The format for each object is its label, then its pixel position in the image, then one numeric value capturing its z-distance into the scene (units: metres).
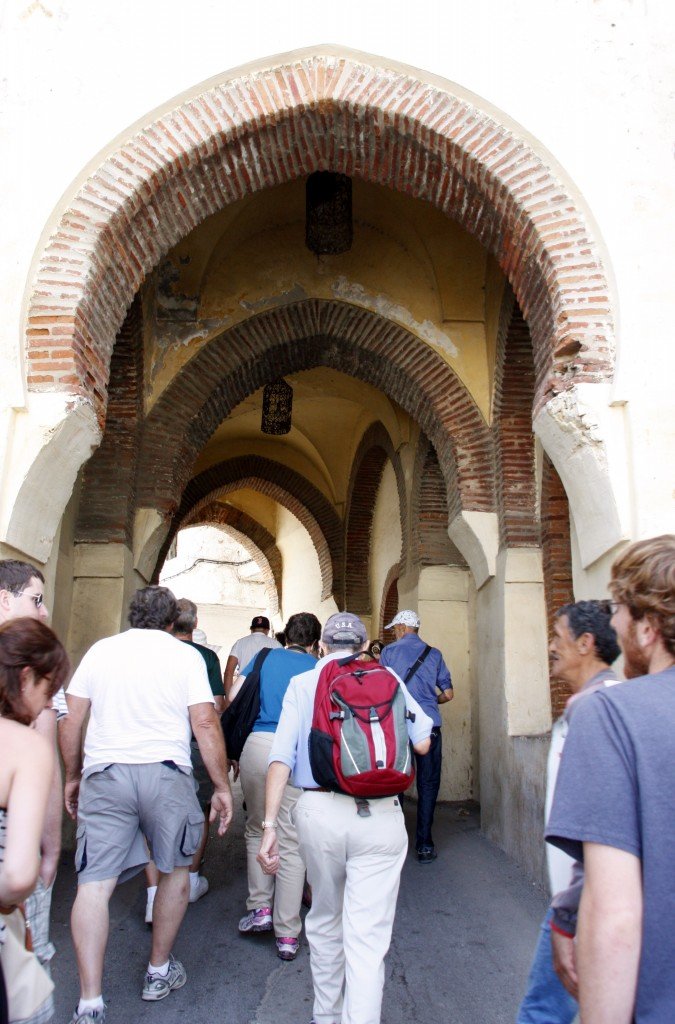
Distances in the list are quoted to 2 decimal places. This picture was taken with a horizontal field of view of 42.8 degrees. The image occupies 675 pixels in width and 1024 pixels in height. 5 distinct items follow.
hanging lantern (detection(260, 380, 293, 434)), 9.27
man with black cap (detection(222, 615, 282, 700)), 4.73
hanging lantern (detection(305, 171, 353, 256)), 6.68
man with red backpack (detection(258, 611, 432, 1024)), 2.57
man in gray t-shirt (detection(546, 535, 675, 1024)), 1.29
